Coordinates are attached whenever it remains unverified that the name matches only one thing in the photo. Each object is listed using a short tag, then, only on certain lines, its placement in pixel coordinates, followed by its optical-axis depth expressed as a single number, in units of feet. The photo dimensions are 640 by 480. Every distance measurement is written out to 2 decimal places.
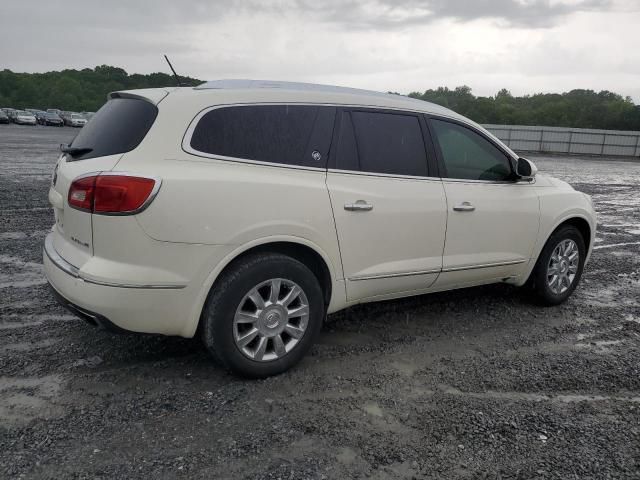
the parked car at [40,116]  177.17
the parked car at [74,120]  179.42
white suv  10.66
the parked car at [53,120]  168.96
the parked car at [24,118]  166.61
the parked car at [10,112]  172.94
